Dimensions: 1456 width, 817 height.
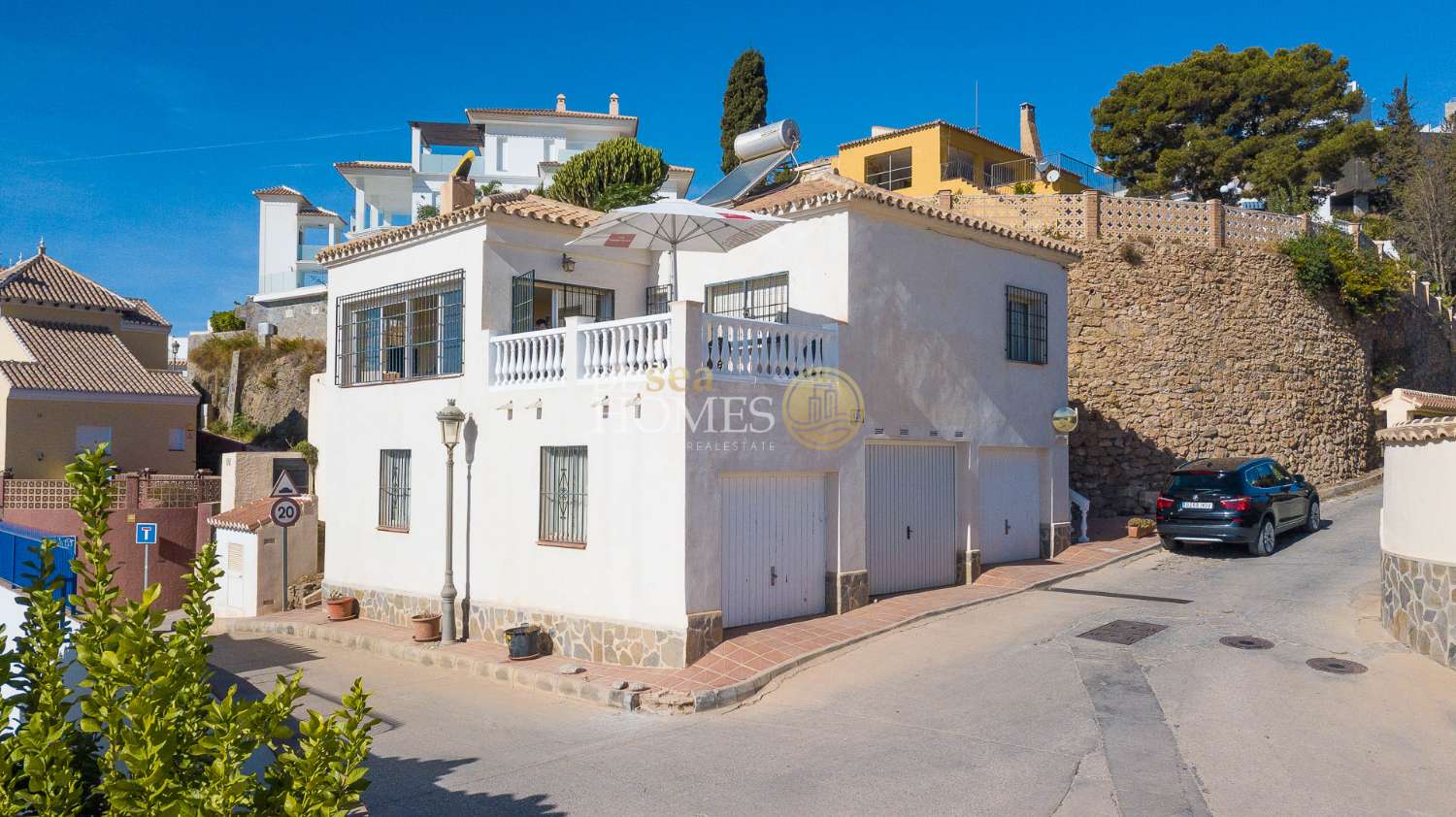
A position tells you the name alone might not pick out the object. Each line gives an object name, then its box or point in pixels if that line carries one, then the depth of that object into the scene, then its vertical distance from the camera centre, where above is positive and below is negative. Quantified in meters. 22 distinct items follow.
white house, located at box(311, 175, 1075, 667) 11.08 +0.40
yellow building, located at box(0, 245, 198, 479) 26.78 +1.93
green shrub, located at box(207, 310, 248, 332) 41.09 +5.43
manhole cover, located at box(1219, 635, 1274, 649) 10.55 -2.22
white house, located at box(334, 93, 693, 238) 51.91 +16.04
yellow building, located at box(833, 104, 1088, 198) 31.77 +10.03
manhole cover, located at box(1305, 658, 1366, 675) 9.49 -2.25
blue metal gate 6.65 -0.75
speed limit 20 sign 16.56 -1.12
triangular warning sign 17.02 -0.70
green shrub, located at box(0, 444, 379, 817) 3.14 -0.98
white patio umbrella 11.91 +2.87
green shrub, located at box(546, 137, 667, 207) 24.78 +7.33
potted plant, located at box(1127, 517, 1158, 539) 18.14 -1.57
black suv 15.55 -0.98
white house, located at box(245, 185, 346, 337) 51.22 +11.79
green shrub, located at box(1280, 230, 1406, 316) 23.98 +4.45
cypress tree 36.69 +13.63
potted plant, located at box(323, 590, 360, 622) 15.21 -2.58
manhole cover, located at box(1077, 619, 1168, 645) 11.12 -2.24
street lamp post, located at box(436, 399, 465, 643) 12.84 -0.81
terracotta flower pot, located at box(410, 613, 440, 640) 12.96 -2.45
